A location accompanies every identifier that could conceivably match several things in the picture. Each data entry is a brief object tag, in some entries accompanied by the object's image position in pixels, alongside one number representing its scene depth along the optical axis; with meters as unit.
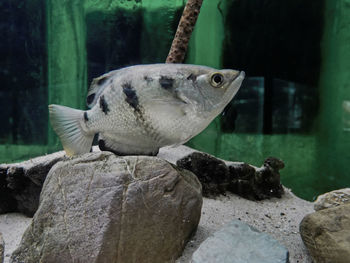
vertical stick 0.64
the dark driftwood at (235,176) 0.61
